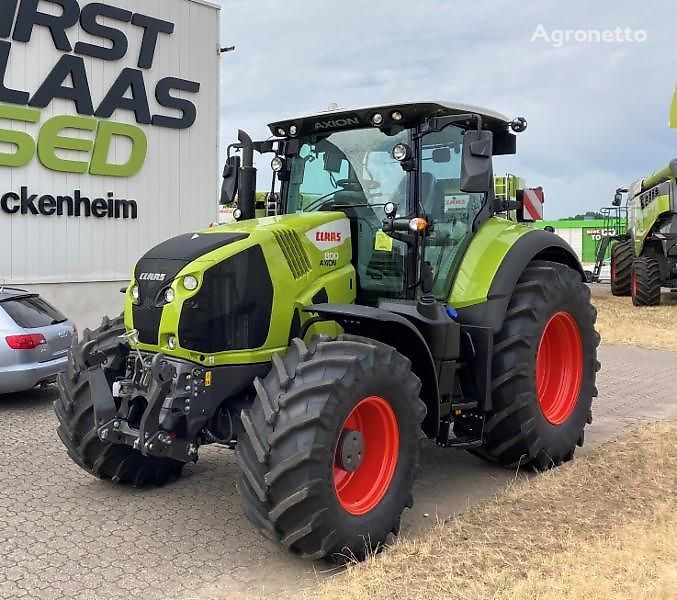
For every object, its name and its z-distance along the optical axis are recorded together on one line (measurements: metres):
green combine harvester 16.25
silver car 7.43
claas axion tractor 3.74
